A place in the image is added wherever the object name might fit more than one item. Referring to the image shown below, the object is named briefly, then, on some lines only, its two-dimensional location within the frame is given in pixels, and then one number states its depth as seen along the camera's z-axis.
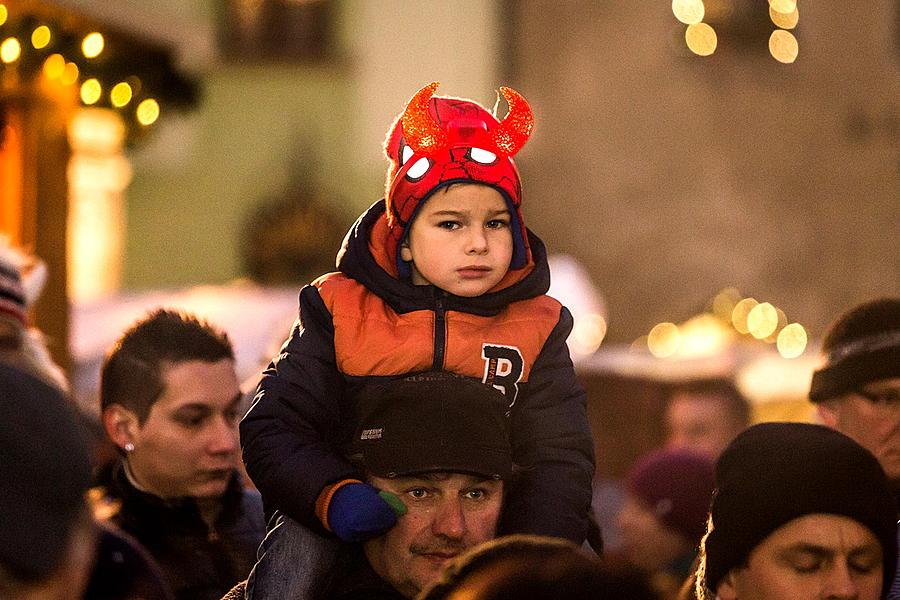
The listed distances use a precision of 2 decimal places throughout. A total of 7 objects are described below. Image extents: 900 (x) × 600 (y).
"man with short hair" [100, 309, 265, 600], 7.58
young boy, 5.99
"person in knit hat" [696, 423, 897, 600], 6.00
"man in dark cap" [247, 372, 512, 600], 5.81
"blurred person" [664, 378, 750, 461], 15.02
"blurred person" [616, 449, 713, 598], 11.66
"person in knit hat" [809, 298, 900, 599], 7.72
